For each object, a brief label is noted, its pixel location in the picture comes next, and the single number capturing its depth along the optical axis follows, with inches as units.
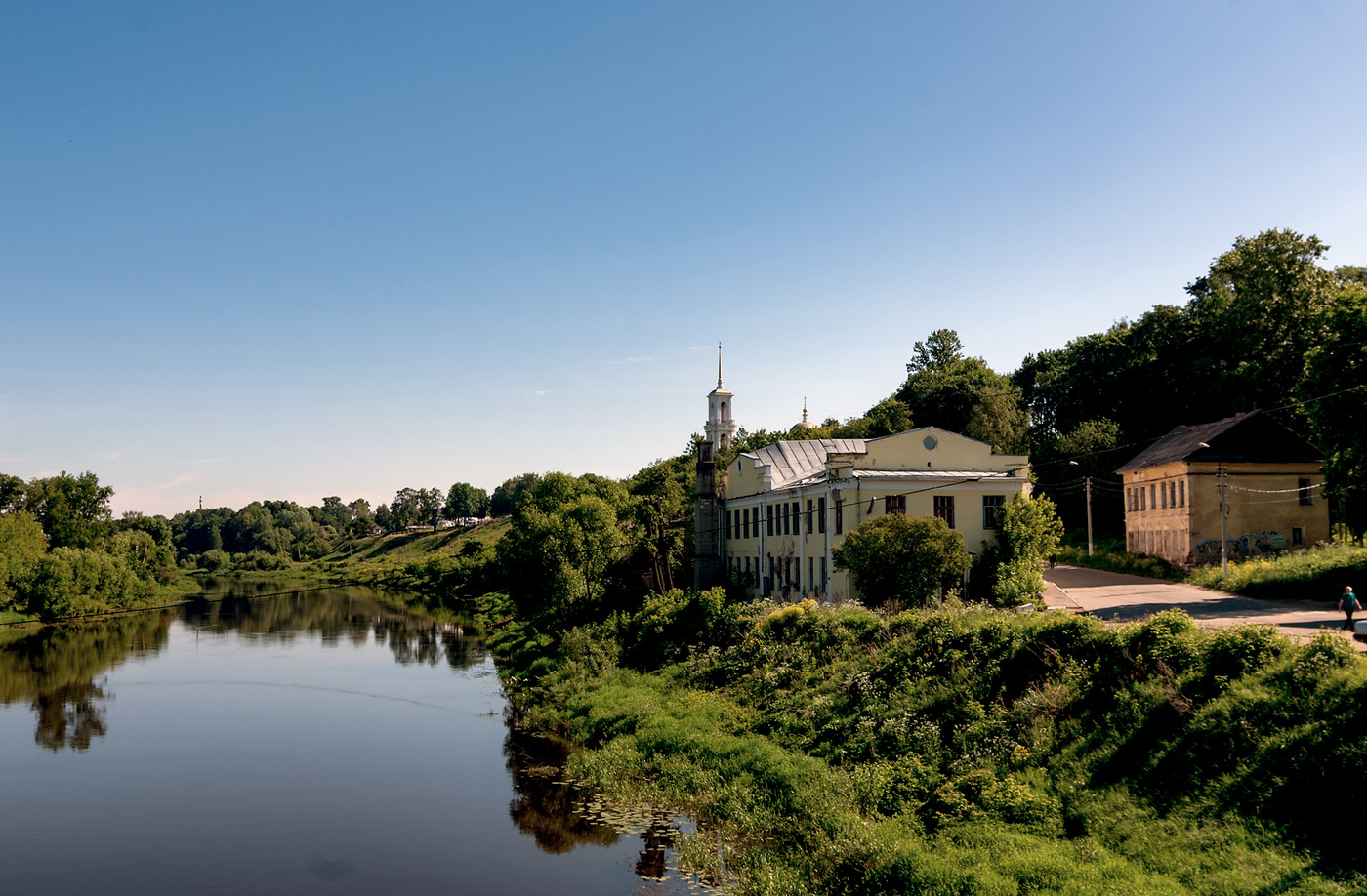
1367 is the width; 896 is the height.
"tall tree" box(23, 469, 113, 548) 3897.6
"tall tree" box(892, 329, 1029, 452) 2864.2
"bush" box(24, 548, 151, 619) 3137.3
